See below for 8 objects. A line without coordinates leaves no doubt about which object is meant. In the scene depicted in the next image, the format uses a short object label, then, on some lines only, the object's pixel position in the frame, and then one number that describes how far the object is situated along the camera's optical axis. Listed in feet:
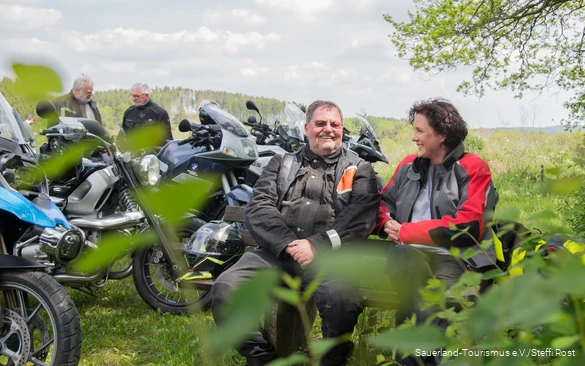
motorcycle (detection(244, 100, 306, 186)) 17.78
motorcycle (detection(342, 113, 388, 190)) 18.94
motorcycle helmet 10.43
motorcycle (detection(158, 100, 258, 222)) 14.07
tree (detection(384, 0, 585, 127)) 25.26
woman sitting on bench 8.82
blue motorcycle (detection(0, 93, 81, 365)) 8.36
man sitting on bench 9.66
